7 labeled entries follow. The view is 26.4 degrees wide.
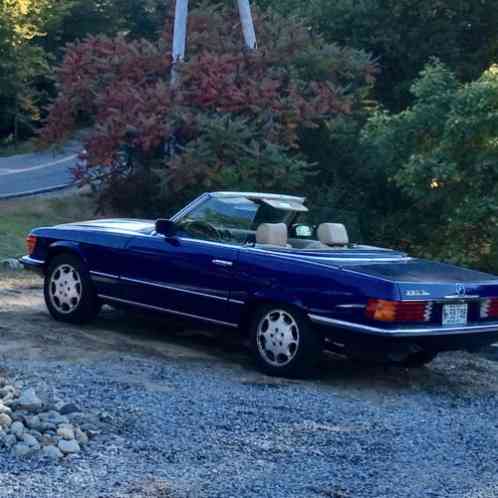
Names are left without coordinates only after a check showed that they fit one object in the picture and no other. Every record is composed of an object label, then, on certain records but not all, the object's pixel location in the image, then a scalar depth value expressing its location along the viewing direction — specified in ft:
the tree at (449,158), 49.29
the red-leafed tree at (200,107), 55.31
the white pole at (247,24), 62.75
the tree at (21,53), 133.08
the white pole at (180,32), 60.59
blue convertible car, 26.40
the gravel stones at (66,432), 19.79
